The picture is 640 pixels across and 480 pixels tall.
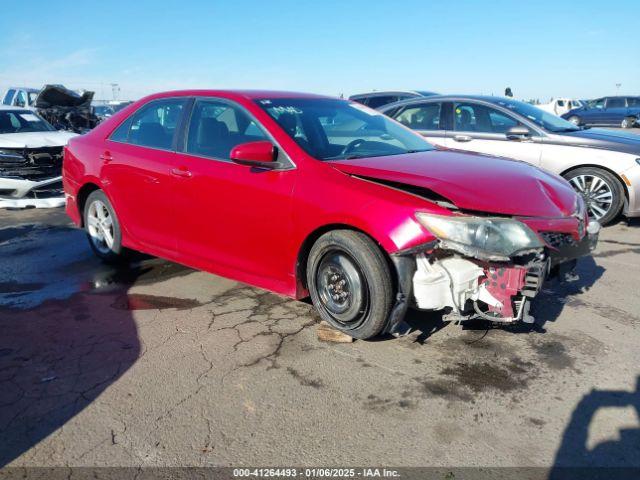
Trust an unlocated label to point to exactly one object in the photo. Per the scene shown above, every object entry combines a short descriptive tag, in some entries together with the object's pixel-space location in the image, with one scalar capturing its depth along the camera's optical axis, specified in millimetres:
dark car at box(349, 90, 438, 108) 13461
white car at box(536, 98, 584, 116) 30695
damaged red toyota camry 3129
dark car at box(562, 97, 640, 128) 26438
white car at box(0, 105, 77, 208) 7961
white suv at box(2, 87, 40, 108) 17375
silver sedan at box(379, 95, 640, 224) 6375
